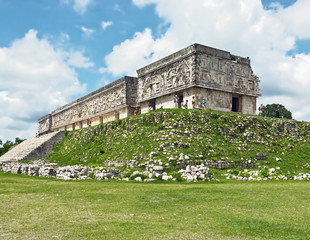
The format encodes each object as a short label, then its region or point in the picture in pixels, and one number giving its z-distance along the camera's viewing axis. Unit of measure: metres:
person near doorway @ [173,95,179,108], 26.98
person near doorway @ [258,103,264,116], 30.20
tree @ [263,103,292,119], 60.19
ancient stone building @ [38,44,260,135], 26.64
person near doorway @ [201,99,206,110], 25.95
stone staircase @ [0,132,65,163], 30.15
